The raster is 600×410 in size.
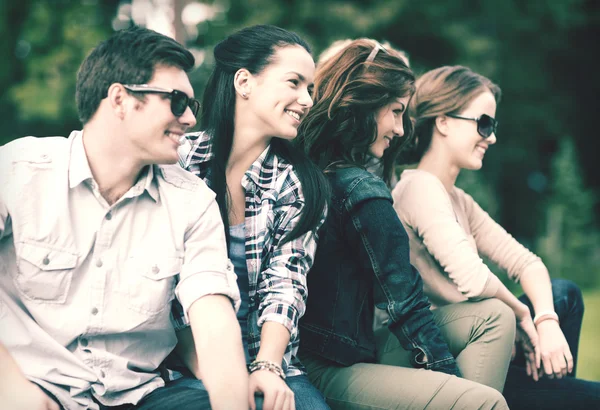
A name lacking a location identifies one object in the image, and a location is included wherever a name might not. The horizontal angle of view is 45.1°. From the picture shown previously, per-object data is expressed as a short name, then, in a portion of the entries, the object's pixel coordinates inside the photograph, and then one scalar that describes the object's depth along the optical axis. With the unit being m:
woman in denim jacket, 2.62
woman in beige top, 3.06
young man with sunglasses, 2.09
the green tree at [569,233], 10.35
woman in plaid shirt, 2.55
